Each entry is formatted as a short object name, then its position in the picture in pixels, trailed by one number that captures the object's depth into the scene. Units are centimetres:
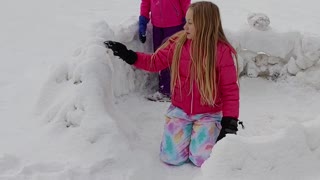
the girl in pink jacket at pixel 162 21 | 453
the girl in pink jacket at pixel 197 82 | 329
